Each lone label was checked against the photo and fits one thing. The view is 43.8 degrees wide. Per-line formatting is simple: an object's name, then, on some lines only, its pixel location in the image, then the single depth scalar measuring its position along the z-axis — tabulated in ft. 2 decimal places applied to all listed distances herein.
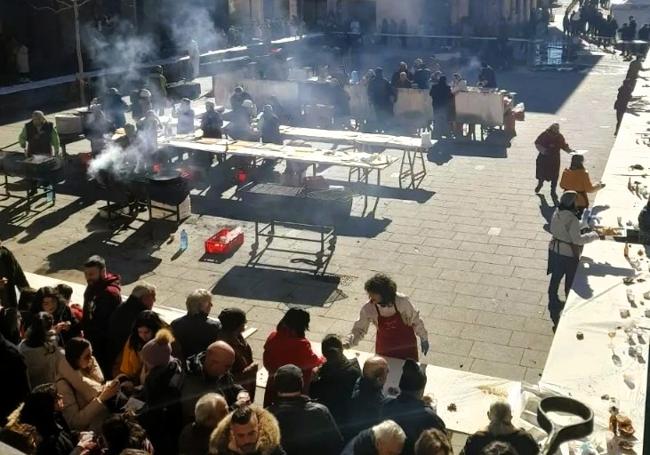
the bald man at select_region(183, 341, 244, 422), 17.17
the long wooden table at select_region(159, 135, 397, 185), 43.19
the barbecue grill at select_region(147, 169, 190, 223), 38.58
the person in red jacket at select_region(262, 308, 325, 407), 19.39
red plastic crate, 36.01
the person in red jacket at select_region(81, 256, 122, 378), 21.33
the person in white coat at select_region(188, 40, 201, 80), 84.48
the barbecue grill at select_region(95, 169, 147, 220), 40.45
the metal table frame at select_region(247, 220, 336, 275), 34.24
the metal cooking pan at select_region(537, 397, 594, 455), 16.25
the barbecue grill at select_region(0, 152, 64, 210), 42.27
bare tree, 62.03
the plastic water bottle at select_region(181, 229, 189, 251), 37.00
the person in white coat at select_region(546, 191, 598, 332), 28.04
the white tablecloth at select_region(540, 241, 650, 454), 19.40
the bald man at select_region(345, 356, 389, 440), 16.84
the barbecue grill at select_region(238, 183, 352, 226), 37.13
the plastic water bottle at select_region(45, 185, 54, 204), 43.52
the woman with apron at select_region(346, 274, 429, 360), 20.70
